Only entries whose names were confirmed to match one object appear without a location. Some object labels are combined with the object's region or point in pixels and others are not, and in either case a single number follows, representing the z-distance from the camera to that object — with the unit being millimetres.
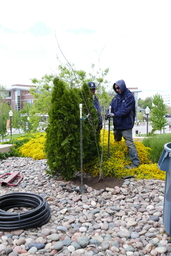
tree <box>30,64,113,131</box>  13484
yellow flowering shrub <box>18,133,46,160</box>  6650
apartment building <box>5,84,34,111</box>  52497
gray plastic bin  2629
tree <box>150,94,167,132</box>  18656
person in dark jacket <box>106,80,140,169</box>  5023
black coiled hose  2826
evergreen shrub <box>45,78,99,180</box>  4211
